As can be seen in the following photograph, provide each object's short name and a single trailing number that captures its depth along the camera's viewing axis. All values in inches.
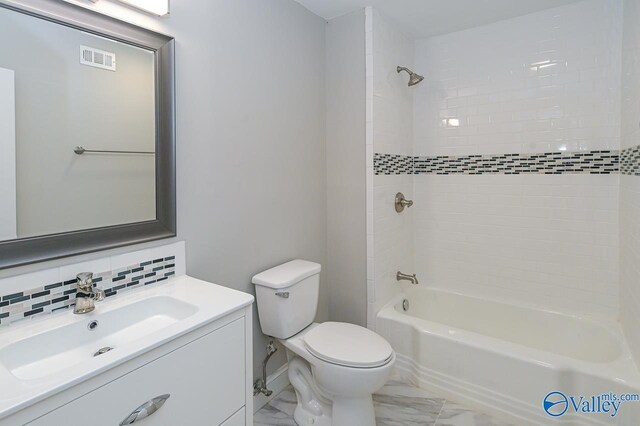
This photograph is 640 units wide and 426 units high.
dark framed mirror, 43.9
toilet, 64.6
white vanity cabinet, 32.3
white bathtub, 67.0
